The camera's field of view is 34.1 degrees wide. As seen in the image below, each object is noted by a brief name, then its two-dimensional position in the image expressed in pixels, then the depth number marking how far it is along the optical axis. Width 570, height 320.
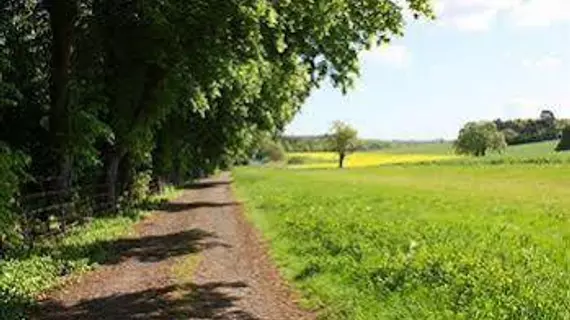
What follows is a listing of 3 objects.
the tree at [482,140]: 192.88
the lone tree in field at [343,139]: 196.88
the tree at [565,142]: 143.00
